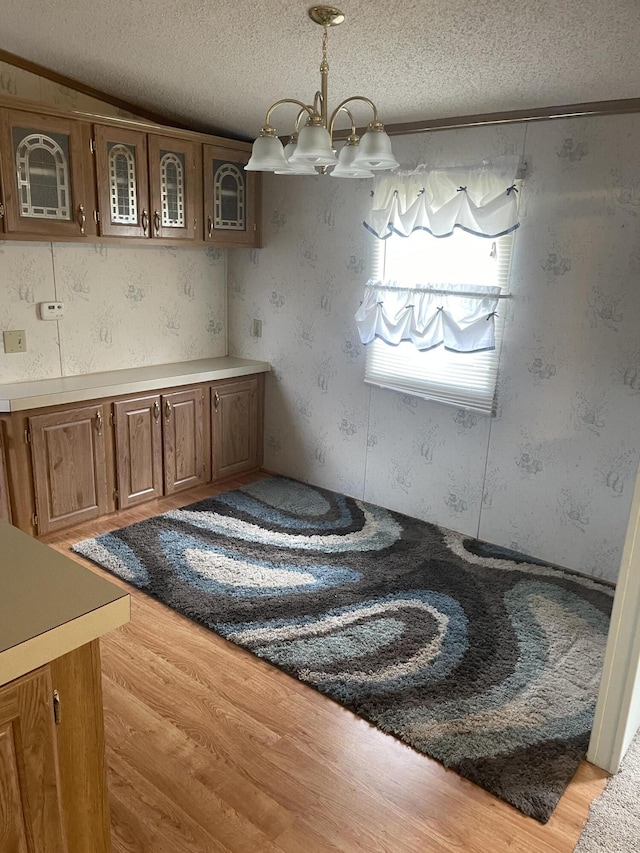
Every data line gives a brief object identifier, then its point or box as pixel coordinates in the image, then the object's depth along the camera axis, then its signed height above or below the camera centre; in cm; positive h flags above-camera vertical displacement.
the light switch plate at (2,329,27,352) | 345 -52
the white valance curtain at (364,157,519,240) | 320 +31
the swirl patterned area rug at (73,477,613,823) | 217 -155
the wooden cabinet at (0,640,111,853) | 119 -99
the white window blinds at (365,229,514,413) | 335 -13
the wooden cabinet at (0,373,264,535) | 330 -116
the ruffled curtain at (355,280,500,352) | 336 -30
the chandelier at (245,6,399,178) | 204 +34
